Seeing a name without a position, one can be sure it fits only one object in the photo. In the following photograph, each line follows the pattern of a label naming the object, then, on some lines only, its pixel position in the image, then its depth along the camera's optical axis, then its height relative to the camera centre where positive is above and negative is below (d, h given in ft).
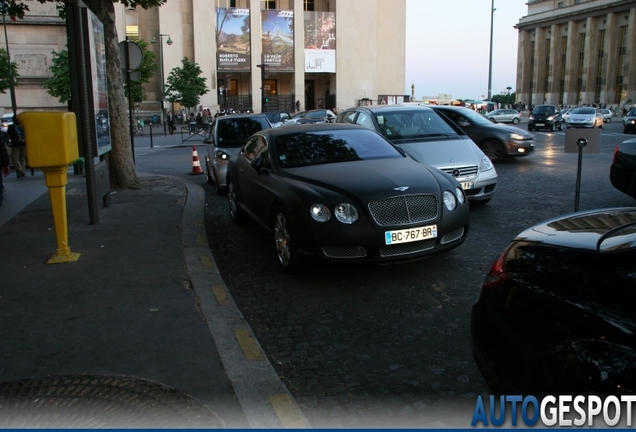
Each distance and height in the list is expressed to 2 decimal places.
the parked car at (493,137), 54.80 -2.91
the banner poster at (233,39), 202.59 +22.26
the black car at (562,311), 7.70 -2.94
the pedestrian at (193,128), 132.05 -4.86
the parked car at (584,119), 117.80 -2.89
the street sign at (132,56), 43.74 +3.63
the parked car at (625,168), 30.12 -3.24
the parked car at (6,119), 94.02 -1.95
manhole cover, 11.09 -5.72
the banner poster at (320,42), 213.87 +22.36
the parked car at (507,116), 173.41 -3.29
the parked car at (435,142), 31.86 -2.06
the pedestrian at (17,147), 47.26 -3.27
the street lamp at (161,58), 174.81 +14.97
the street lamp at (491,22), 179.76 +24.12
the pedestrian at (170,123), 150.30 -4.20
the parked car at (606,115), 192.03 -3.65
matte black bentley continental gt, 19.22 -3.23
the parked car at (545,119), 120.75 -2.90
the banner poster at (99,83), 27.37 +1.10
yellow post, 21.52 -1.61
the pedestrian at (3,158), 36.78 -3.07
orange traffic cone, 56.18 -5.51
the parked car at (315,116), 104.53 -2.00
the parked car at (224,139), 41.11 -2.36
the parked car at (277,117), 122.32 -2.30
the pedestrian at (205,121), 129.63 -3.33
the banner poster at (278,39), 205.36 +22.37
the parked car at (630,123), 109.50 -3.50
